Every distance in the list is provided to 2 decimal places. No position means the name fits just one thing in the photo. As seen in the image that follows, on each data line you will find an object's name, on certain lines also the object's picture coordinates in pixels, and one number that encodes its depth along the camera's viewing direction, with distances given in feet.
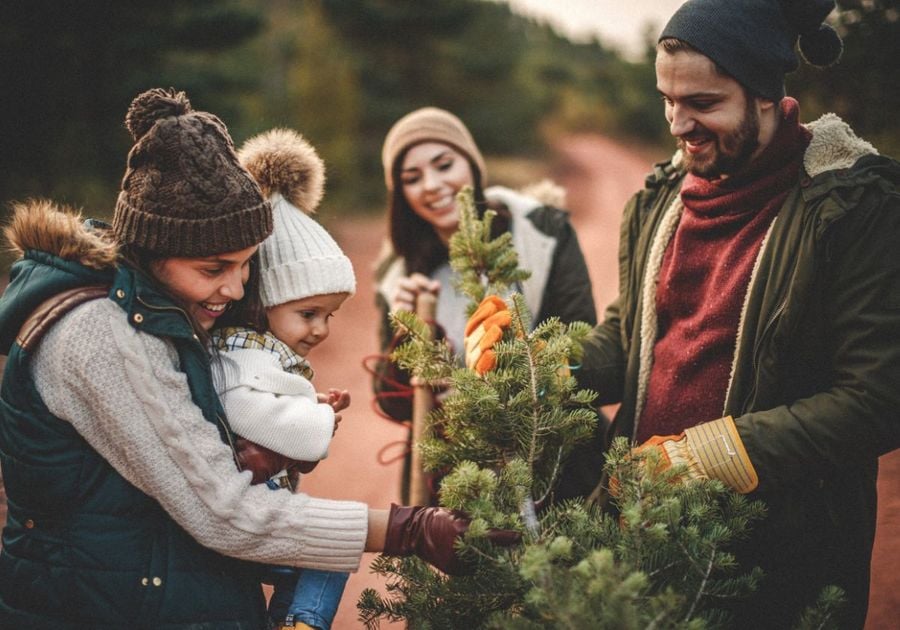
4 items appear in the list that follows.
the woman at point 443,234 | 11.04
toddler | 6.18
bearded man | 6.39
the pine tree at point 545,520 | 4.55
